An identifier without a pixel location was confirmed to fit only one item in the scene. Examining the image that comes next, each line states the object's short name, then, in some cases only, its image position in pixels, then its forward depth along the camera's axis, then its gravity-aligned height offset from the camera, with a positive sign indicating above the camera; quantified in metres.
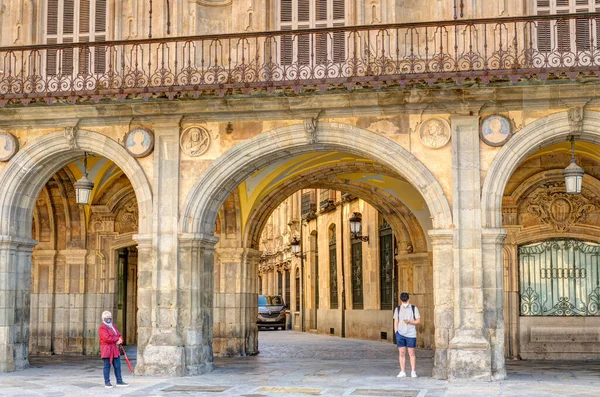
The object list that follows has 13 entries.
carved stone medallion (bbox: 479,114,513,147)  14.55 +2.42
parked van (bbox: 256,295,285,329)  36.91 -0.95
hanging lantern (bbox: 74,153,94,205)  15.88 +1.68
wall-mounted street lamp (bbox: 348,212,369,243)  25.09 +1.75
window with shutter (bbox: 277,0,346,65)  15.59 +4.44
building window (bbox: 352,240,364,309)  28.23 +0.36
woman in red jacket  13.20 -0.78
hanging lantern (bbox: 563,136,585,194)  14.66 +1.69
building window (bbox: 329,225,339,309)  30.90 +0.60
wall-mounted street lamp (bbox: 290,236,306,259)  33.69 +1.48
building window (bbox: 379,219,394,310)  25.69 +0.62
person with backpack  14.79 -0.62
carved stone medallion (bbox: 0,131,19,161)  16.08 +2.45
